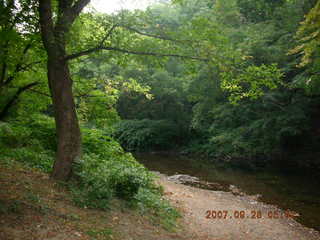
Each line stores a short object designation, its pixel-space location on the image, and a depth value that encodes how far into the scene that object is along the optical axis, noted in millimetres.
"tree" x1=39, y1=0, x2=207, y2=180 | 7016
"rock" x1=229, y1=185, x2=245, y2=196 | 14214
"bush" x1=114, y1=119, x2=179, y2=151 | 32869
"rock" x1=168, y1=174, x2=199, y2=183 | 17036
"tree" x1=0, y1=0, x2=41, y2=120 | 7062
